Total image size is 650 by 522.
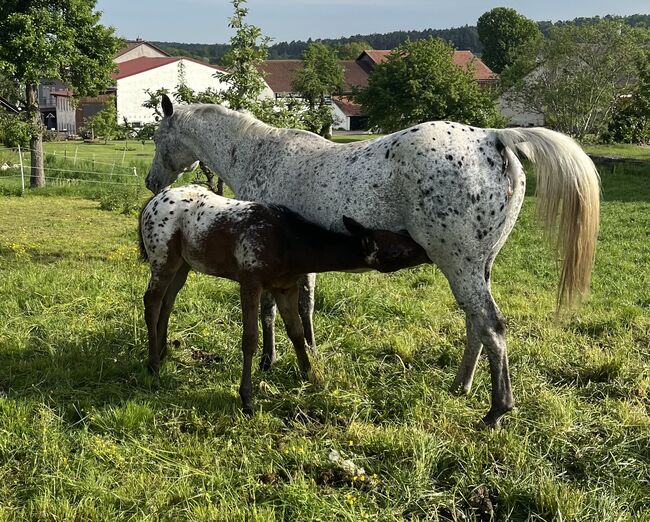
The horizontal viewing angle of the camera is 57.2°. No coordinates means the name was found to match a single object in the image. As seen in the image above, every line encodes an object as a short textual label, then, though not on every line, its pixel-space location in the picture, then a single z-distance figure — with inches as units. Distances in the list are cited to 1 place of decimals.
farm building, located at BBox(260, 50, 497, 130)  2426.2
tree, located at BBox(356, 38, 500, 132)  1112.2
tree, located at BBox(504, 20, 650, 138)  1029.2
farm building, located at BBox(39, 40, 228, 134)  1968.5
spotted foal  144.3
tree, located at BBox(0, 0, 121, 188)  595.8
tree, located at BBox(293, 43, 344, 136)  1642.5
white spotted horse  137.6
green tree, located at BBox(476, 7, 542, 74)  3408.0
